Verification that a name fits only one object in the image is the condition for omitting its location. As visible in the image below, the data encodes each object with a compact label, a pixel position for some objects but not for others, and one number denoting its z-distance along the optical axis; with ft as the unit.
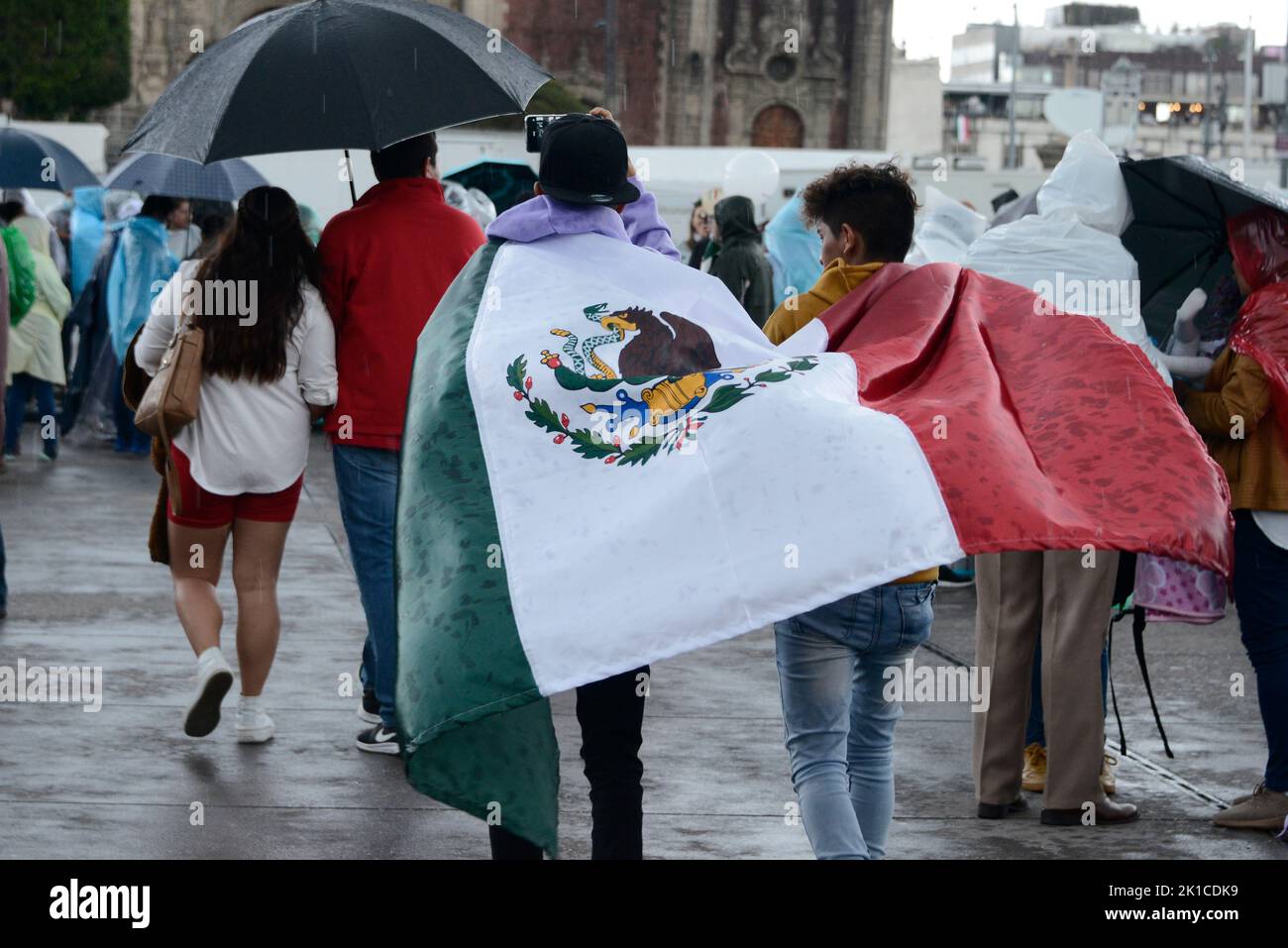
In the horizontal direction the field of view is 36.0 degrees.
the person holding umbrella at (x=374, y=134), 19.07
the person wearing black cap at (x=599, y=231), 14.06
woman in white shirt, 20.07
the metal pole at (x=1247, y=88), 209.97
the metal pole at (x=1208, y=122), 201.07
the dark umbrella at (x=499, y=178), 43.86
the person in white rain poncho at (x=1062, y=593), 19.02
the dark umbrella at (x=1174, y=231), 19.39
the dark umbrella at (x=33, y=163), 50.67
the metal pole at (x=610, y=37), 128.77
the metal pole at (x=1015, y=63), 166.24
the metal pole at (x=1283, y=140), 140.15
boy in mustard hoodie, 13.62
